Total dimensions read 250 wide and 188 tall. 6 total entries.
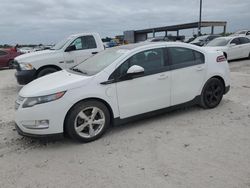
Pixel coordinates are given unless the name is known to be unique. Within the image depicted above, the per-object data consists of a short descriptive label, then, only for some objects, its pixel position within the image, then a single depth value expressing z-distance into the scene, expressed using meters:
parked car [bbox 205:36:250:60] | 10.53
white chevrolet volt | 3.11
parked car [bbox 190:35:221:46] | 15.32
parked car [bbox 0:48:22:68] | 13.89
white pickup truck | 6.46
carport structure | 31.71
